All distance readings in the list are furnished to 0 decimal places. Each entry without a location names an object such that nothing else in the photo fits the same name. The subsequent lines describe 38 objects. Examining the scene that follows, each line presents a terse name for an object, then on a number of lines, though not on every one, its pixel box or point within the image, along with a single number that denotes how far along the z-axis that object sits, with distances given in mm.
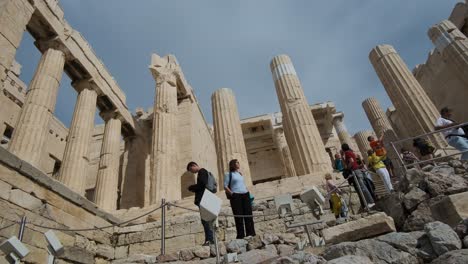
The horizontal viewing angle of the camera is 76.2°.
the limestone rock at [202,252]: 4996
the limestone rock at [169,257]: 5047
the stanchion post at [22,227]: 5058
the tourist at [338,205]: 6969
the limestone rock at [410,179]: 5736
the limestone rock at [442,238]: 3311
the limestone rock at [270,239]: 4914
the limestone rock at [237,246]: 4938
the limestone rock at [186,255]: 4977
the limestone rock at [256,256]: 4273
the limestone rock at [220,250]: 4961
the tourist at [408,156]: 8330
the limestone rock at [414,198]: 5090
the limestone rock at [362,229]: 4387
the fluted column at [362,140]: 24839
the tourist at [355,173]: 6512
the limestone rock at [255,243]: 4891
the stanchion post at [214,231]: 4017
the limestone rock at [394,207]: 5133
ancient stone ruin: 4652
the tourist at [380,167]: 6598
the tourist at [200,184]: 6349
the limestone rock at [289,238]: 5172
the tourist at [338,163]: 10301
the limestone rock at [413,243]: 3479
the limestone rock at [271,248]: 4681
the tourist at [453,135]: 6755
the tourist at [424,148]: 9539
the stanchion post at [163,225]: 5292
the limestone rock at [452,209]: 4410
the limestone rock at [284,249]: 4621
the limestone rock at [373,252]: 3445
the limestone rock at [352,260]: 3125
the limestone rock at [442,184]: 5070
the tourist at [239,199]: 5898
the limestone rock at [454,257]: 2879
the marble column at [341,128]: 24781
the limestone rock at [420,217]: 4691
